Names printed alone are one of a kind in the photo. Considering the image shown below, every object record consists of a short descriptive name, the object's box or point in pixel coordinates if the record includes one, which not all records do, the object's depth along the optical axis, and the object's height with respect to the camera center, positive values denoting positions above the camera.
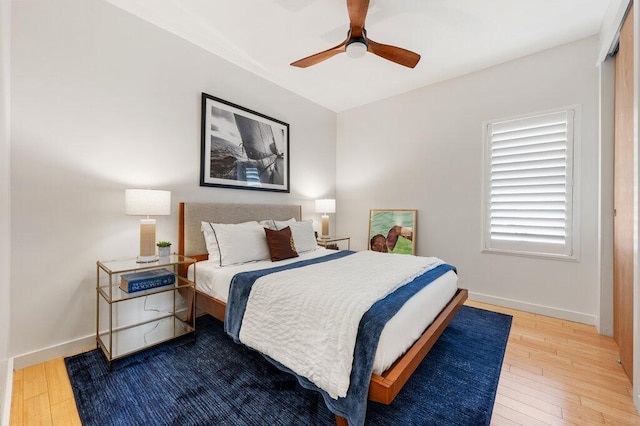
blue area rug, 1.51 -1.12
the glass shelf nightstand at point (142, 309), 2.08 -0.89
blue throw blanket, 1.29 -0.69
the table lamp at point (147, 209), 2.16 +0.02
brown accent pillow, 2.71 -0.33
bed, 1.33 -0.71
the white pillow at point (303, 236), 3.12 -0.28
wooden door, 1.92 +0.11
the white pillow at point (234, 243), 2.53 -0.30
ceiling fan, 1.99 +1.43
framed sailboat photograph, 2.97 +0.77
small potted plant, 2.37 -0.32
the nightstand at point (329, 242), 4.00 -0.43
